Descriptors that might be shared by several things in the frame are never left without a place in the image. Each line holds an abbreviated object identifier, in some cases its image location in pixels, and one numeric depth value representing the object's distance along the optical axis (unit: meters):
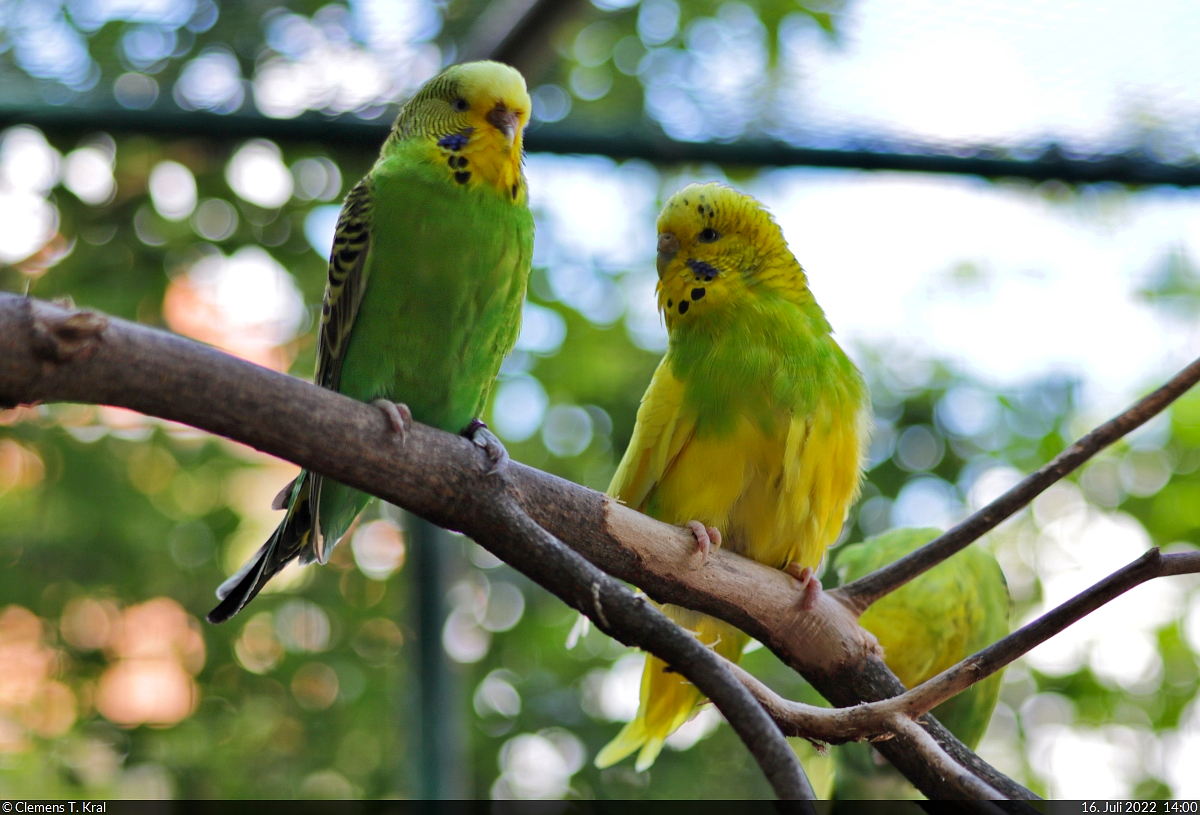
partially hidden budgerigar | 1.39
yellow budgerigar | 1.33
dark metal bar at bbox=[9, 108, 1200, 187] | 1.45
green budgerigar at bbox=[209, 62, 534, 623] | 1.31
